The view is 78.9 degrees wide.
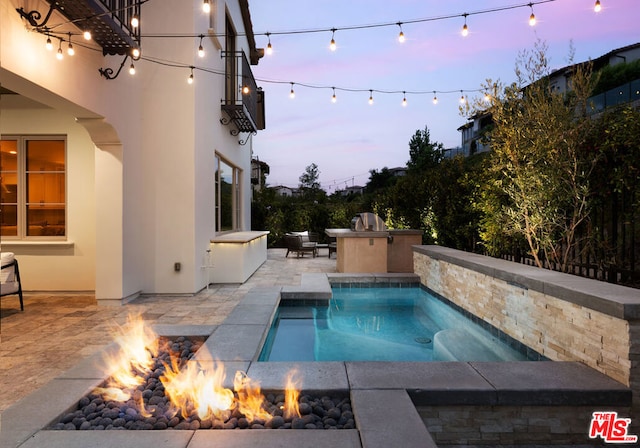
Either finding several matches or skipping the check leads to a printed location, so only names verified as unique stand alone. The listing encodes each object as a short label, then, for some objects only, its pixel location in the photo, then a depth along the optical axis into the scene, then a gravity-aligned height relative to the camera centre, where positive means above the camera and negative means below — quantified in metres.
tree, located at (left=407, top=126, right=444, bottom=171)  40.41 +7.55
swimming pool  4.66 -1.60
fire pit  2.51 -1.30
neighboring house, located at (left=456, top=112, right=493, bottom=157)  44.09 +11.62
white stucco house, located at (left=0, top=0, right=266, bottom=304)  6.07 +0.72
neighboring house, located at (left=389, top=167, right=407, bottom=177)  65.79 +8.60
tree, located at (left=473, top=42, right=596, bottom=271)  4.97 +0.85
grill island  9.14 -0.63
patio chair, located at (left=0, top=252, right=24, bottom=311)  5.47 -0.80
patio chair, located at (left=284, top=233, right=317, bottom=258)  12.53 -0.78
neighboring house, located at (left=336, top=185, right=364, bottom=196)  75.86 +6.35
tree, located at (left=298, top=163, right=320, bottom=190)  48.66 +5.48
